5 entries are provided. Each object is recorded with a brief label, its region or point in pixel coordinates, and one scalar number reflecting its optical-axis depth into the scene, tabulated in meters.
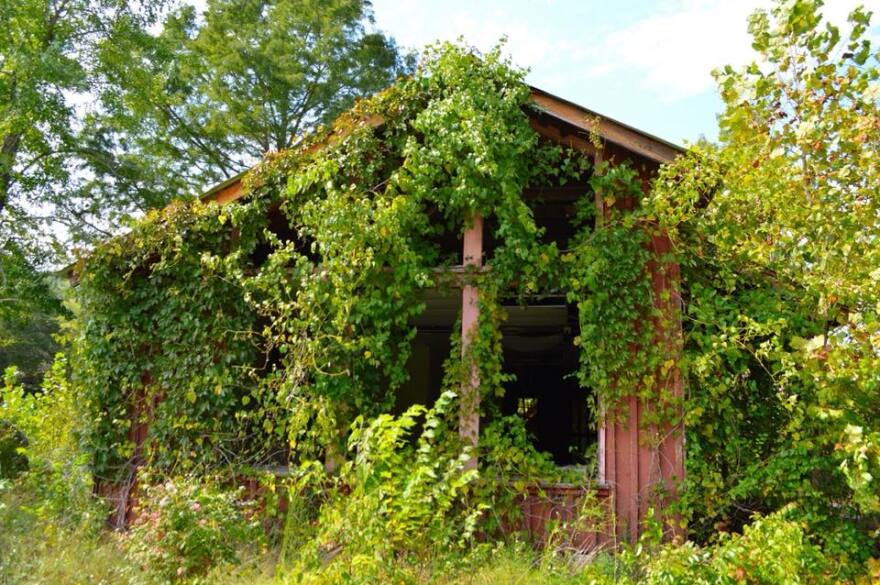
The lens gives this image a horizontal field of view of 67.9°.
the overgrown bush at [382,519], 3.75
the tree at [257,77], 19.81
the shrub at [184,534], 4.66
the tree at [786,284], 4.61
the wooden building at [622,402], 6.10
